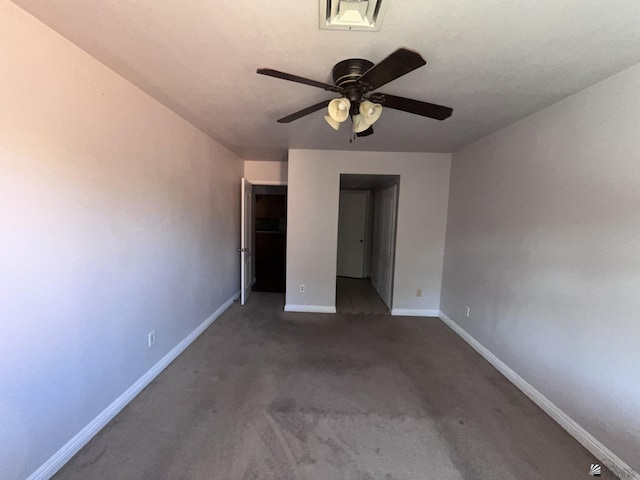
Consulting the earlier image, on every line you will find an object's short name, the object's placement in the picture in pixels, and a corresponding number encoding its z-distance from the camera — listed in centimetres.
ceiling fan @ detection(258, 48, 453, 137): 140
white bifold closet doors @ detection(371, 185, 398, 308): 433
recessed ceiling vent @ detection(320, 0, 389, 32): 120
